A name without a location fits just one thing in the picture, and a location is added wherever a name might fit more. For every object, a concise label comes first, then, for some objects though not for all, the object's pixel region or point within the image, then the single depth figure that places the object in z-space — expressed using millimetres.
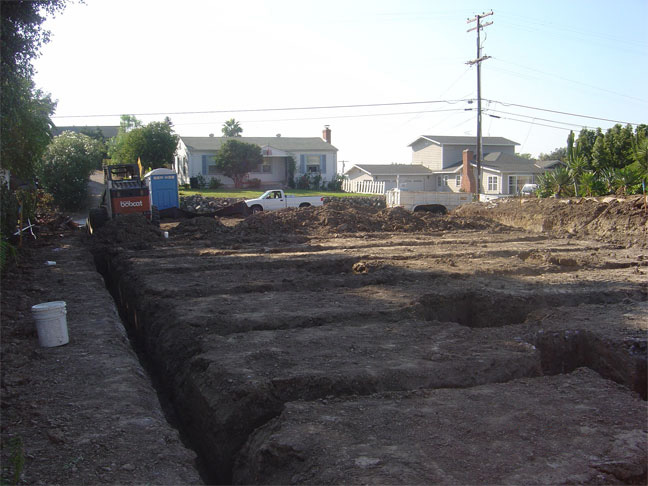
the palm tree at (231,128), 76938
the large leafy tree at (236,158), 43219
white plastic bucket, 6918
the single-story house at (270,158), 45469
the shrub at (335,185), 46812
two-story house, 41656
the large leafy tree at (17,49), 10055
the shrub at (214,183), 43562
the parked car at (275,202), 28406
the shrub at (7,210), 12648
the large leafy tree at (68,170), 31688
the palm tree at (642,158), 19531
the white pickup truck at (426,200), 27859
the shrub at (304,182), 46594
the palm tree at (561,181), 24250
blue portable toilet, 27031
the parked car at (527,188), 39094
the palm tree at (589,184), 22469
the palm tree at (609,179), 21894
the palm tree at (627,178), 20438
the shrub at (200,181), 44312
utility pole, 33616
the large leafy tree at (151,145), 40594
